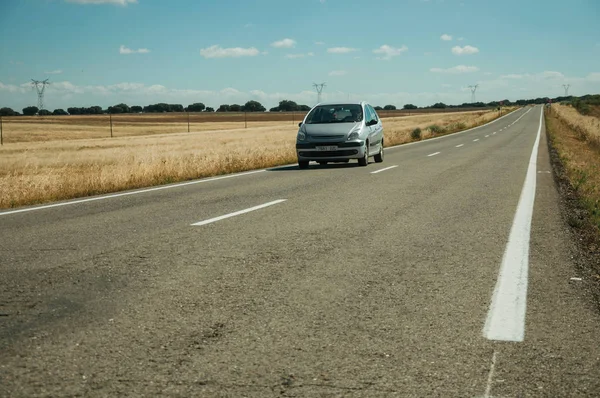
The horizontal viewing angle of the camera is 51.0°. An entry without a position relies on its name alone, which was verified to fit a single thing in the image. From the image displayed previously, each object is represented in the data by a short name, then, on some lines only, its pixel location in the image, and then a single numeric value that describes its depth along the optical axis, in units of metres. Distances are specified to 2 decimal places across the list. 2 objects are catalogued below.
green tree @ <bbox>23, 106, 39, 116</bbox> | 171.50
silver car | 17.06
